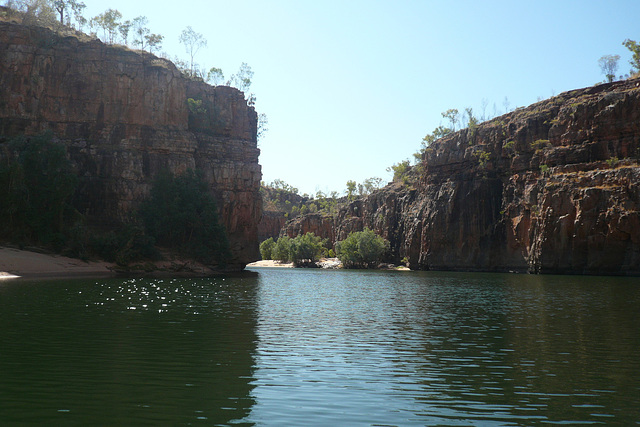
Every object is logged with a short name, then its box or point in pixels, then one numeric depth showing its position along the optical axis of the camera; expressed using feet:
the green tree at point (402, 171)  457.68
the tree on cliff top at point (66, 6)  286.87
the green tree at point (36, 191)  193.57
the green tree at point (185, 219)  230.27
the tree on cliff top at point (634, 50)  299.89
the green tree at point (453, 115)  444.14
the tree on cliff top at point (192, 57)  320.07
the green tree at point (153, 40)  309.22
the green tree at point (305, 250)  443.32
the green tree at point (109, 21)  296.51
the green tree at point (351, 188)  621.31
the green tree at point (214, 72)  331.43
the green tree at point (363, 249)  389.39
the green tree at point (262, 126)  350.97
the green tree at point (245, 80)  336.29
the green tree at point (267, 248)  532.32
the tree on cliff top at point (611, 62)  310.86
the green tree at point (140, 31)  304.09
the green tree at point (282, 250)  466.25
